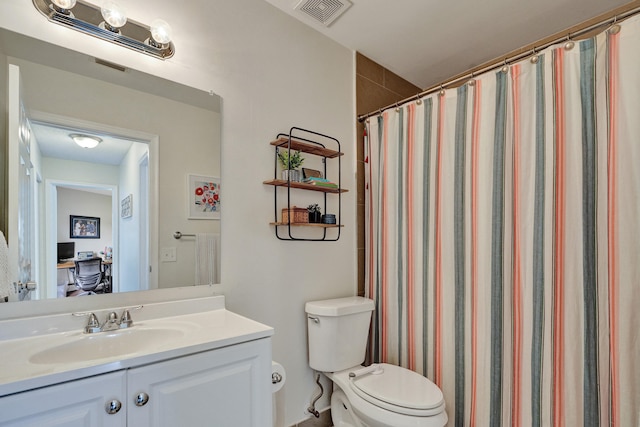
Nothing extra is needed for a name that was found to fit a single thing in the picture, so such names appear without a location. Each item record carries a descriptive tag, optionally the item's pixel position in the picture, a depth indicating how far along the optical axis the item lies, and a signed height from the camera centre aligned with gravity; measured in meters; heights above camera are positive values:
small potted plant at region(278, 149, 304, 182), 1.72 +0.27
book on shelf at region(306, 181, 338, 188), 1.78 +0.17
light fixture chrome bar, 1.17 +0.72
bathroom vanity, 0.77 -0.42
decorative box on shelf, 1.70 +0.01
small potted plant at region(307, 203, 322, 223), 1.80 +0.01
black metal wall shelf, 1.71 +0.17
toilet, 1.35 -0.78
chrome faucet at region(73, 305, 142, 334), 1.14 -0.37
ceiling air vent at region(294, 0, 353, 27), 1.71 +1.10
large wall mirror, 1.15 +0.17
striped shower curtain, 1.19 -0.12
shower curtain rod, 1.21 +0.70
